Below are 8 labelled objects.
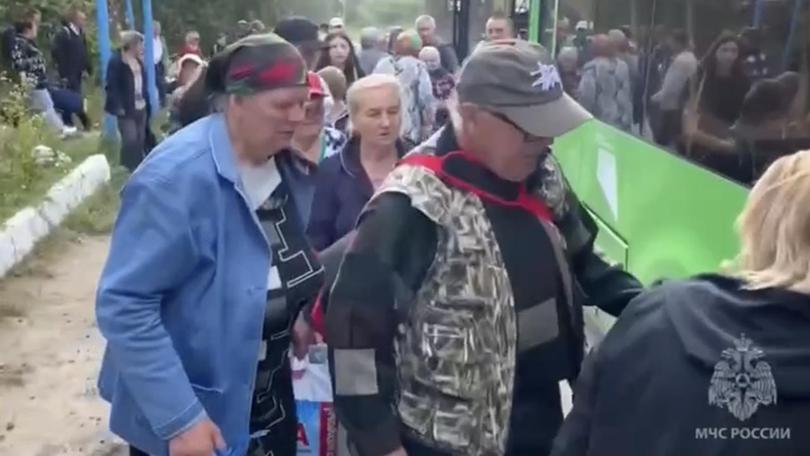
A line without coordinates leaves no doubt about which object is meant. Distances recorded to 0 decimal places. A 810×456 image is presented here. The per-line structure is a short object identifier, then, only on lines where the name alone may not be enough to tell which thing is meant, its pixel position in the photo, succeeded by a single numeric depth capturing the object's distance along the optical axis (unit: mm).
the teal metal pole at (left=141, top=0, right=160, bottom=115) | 17828
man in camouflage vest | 2572
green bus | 3955
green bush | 10188
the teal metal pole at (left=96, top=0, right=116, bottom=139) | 15328
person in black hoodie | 1868
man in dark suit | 17531
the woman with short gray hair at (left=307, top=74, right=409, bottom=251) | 4105
